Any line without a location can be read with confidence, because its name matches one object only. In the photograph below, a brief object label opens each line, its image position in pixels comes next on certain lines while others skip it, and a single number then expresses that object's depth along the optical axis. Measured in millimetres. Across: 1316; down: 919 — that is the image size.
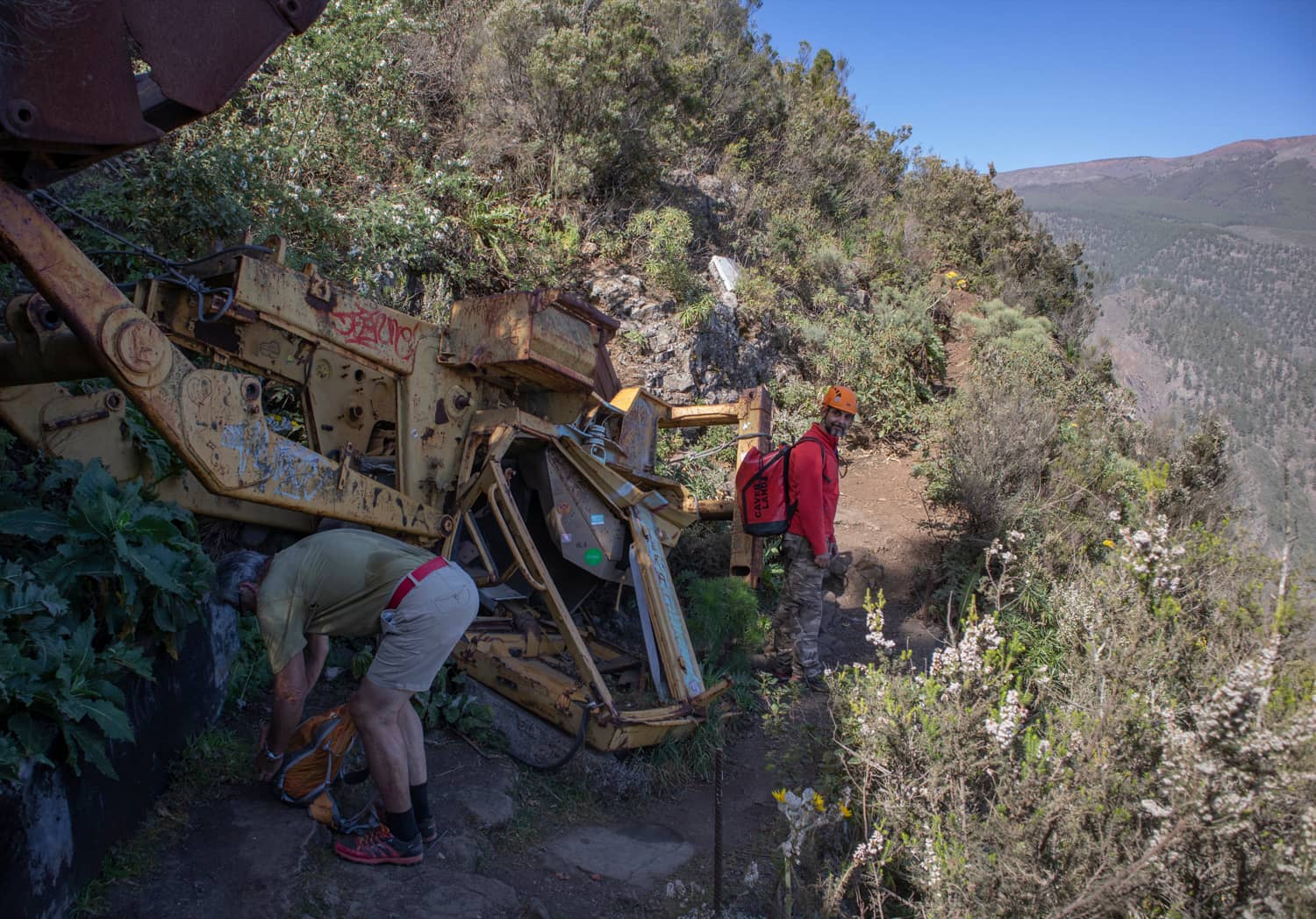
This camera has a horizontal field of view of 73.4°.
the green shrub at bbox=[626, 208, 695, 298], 10008
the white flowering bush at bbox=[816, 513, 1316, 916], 2605
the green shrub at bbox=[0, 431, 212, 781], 2887
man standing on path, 6211
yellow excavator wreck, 2805
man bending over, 3547
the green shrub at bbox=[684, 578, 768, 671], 6051
